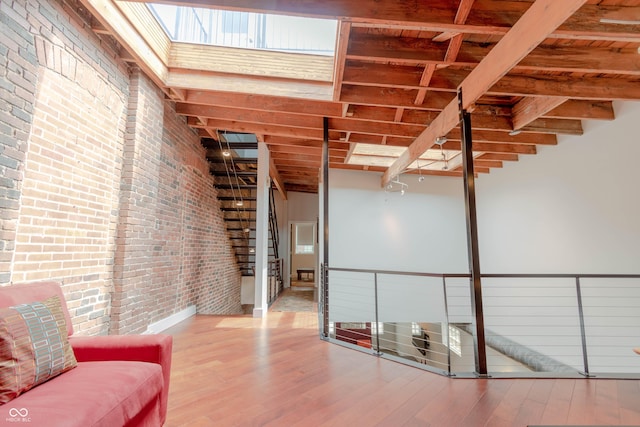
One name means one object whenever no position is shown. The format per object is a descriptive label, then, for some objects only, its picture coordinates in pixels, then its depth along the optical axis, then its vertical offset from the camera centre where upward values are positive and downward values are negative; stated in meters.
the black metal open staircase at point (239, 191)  5.64 +1.27
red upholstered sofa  1.15 -0.63
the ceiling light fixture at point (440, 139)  3.63 +1.38
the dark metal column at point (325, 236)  3.79 +0.20
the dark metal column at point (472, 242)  2.67 +0.08
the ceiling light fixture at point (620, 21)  1.98 +1.57
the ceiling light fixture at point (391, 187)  6.52 +1.43
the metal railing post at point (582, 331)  2.59 -0.75
